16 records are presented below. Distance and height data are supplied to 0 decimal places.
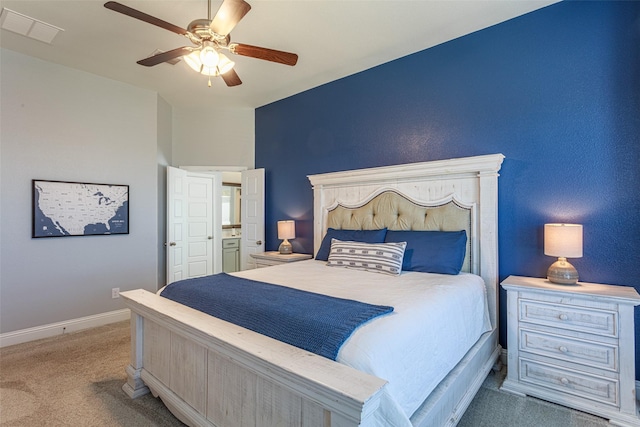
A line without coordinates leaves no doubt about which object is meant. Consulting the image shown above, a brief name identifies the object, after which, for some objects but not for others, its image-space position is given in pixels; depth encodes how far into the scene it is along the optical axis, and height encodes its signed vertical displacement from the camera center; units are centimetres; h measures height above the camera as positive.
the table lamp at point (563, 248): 211 -23
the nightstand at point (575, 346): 185 -84
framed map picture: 317 +6
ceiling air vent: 250 +158
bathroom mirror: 630 +19
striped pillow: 248 -35
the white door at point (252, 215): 448 -1
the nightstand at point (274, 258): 372 -53
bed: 111 -58
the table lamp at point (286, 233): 392 -23
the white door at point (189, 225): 432 -15
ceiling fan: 181 +116
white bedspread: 122 -53
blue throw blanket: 130 -47
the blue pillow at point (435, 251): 247 -30
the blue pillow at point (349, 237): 292 -22
